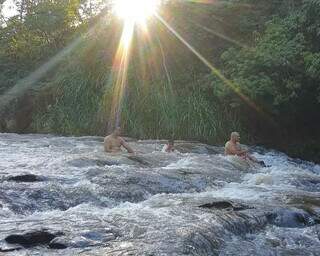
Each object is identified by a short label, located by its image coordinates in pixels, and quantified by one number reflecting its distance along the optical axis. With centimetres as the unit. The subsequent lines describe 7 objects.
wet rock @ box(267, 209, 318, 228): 609
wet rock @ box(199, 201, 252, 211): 638
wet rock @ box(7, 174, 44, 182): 754
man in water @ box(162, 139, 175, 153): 1212
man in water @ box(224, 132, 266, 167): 1171
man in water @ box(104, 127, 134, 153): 1155
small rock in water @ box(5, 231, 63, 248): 471
